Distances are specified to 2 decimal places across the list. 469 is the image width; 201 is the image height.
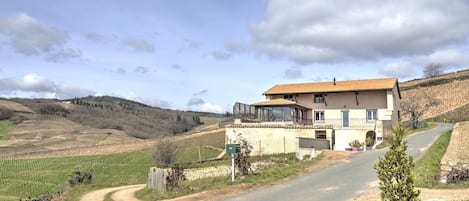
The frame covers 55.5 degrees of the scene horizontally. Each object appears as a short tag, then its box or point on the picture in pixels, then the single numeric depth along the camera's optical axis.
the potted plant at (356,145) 33.66
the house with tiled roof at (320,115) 36.00
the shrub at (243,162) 21.00
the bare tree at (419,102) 62.53
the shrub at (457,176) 17.40
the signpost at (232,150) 19.38
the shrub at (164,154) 37.14
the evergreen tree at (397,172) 8.12
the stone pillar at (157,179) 20.90
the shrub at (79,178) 32.00
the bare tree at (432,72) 98.21
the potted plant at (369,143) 33.96
